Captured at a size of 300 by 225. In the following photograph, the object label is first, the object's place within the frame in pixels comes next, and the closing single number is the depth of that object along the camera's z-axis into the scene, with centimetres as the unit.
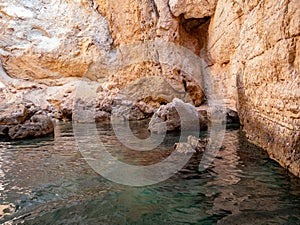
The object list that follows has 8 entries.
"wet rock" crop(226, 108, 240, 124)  1095
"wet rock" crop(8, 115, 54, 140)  901
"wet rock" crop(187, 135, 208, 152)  613
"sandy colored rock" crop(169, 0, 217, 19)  1409
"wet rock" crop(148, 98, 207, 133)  916
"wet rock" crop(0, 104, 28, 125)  936
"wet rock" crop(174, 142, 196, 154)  597
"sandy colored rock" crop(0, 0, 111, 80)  2098
